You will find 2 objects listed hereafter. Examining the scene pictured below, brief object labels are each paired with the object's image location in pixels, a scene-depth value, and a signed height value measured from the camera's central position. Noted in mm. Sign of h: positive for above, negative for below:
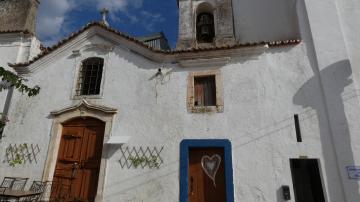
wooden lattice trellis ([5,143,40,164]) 8219 +1128
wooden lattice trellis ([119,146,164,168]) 7488 +947
